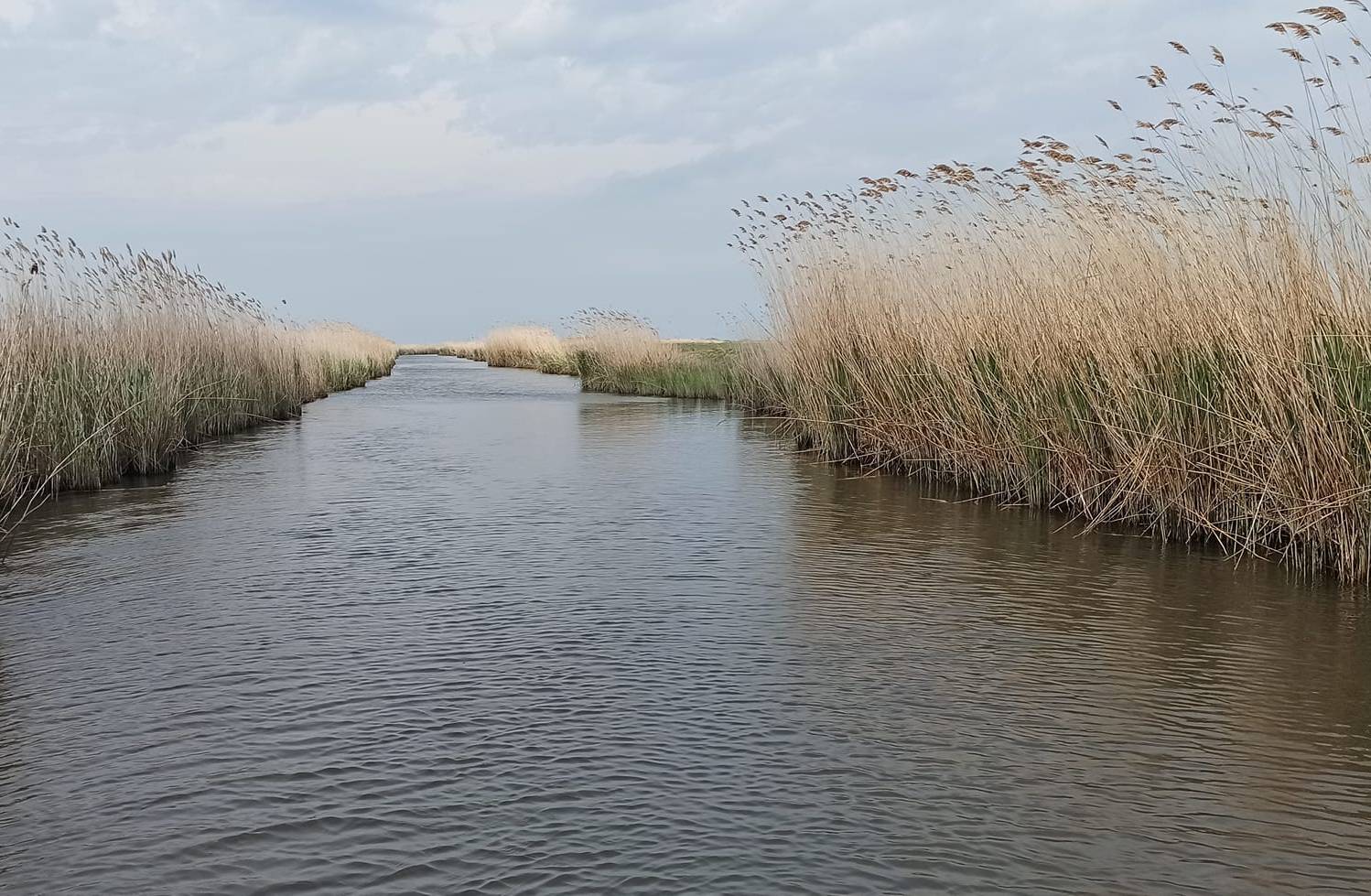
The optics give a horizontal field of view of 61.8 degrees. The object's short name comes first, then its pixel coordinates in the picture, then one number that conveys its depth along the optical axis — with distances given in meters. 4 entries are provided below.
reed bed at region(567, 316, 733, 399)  22.83
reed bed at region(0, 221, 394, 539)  7.52
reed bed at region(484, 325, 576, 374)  37.53
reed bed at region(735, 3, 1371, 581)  5.30
